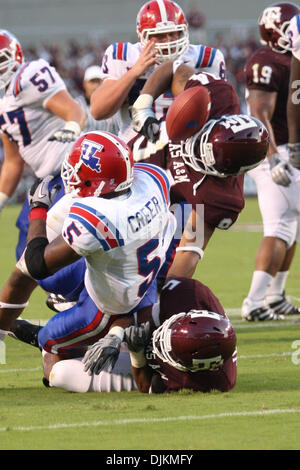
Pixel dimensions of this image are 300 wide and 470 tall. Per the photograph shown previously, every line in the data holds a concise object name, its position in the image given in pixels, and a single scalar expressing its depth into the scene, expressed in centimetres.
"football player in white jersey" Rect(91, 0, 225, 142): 1214
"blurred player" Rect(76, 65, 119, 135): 1525
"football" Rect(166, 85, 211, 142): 1034
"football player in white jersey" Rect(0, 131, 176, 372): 820
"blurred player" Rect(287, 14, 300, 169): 1337
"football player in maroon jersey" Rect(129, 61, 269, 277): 1022
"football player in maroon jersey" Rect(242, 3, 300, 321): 1382
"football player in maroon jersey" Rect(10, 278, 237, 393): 850
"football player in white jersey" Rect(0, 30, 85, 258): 1347
